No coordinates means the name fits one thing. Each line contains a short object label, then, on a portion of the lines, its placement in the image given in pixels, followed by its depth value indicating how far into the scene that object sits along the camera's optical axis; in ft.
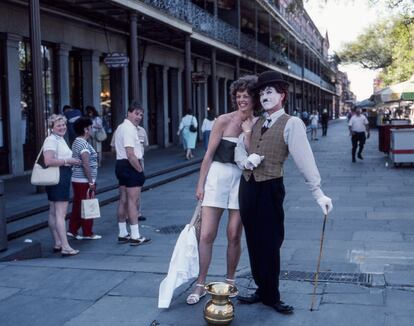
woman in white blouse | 22.81
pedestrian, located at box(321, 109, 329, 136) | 120.47
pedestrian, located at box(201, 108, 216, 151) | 64.64
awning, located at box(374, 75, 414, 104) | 65.51
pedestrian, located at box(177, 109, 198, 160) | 61.67
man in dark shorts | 23.85
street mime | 14.28
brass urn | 13.02
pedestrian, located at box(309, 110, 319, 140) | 102.12
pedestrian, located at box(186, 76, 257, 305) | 15.33
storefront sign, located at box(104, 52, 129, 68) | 54.19
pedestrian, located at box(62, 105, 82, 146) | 47.88
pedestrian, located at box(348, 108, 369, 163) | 61.46
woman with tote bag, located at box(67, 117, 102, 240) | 24.29
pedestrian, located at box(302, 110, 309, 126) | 152.87
